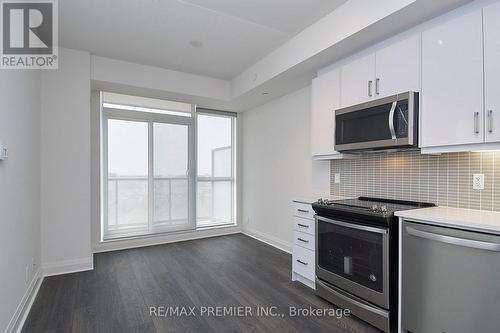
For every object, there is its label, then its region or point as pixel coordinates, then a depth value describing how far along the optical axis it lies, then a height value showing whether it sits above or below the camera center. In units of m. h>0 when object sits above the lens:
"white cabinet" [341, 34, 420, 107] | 2.15 +0.84
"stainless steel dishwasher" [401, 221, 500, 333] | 1.55 -0.75
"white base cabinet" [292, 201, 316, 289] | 2.86 -0.90
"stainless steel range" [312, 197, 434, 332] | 2.05 -0.80
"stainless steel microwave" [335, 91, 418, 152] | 2.13 +0.38
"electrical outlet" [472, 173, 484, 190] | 2.02 -0.12
